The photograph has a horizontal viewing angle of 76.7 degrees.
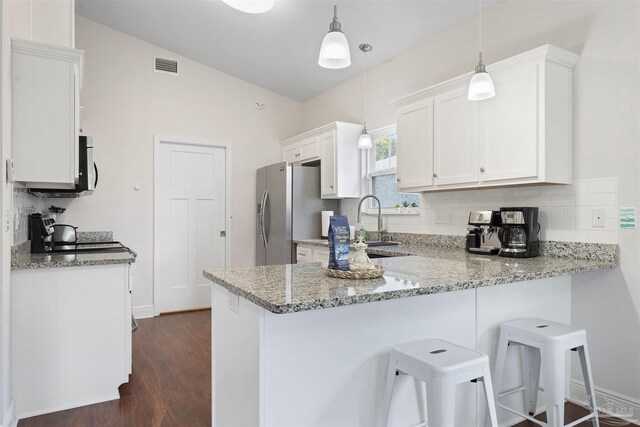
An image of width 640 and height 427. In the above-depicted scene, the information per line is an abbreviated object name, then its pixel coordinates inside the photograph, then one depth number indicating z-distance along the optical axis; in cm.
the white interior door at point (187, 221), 464
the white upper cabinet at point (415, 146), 315
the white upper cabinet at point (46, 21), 249
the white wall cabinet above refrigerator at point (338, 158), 427
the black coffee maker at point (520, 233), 254
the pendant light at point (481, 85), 217
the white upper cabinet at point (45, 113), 235
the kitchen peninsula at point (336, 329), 142
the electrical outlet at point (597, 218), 238
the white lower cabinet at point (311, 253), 393
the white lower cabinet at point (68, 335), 230
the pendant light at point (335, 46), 186
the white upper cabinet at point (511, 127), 241
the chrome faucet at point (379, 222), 394
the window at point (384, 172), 403
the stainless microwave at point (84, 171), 303
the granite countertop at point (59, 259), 230
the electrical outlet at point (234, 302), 160
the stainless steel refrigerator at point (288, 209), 446
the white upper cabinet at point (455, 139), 280
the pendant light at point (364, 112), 384
